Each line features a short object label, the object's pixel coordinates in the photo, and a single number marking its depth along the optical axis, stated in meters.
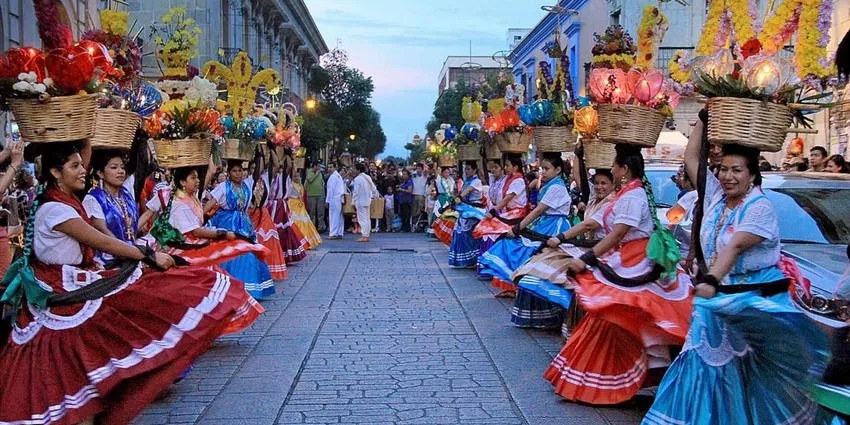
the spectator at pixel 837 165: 11.89
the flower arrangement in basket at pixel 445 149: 22.31
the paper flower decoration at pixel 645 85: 7.28
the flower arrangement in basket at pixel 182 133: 9.00
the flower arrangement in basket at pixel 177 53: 10.57
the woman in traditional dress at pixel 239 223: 11.77
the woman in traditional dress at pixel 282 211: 16.25
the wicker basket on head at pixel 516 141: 13.31
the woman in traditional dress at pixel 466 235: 16.22
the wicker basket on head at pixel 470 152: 17.06
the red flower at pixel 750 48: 5.68
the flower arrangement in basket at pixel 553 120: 10.77
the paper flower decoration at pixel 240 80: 14.84
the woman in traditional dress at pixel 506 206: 12.34
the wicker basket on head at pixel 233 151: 13.20
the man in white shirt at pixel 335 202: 24.03
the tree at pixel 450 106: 67.89
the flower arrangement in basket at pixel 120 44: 7.60
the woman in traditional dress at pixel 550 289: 7.38
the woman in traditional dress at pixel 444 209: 19.16
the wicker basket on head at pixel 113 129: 6.63
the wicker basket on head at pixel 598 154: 8.62
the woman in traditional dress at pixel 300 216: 19.11
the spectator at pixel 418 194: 28.53
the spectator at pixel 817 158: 12.83
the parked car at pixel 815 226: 6.21
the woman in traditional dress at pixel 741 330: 4.72
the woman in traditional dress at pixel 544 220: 10.38
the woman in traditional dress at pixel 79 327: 5.32
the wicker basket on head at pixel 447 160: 23.11
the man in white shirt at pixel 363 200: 23.89
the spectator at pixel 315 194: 25.99
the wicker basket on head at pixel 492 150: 15.10
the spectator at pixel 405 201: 28.16
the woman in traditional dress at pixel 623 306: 6.50
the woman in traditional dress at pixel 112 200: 6.30
